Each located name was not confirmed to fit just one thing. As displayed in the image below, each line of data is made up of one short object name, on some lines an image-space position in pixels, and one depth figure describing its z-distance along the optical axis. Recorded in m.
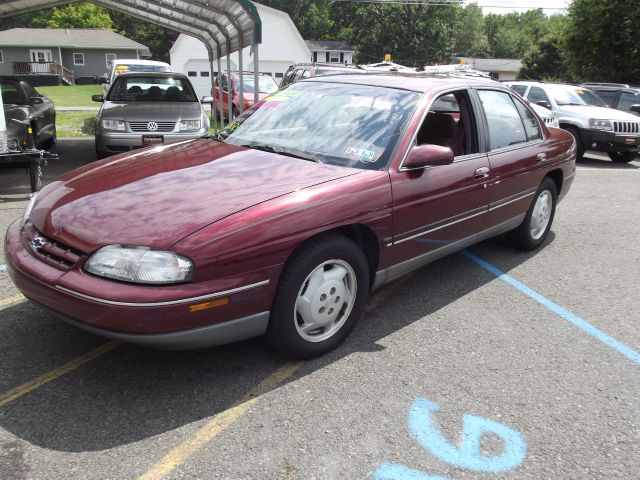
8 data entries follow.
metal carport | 7.70
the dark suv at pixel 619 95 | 13.70
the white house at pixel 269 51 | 42.31
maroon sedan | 2.60
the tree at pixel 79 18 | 60.62
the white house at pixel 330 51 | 61.00
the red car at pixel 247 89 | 14.84
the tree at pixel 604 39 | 19.19
